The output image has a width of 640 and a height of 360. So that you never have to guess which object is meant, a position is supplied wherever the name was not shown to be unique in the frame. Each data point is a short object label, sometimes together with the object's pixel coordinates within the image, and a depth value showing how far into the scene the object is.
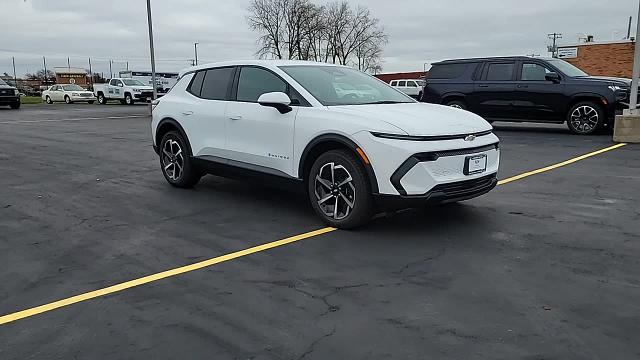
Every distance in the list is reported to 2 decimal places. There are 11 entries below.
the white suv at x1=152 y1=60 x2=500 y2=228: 4.72
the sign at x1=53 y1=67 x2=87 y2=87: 70.75
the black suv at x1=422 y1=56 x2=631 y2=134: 12.58
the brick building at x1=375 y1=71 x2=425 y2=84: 58.09
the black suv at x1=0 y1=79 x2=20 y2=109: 31.02
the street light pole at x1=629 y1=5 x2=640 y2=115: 11.41
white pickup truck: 35.31
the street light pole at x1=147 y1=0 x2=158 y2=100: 21.42
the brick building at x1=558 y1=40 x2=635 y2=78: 33.94
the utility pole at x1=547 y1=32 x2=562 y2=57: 76.62
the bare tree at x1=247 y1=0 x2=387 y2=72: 57.59
